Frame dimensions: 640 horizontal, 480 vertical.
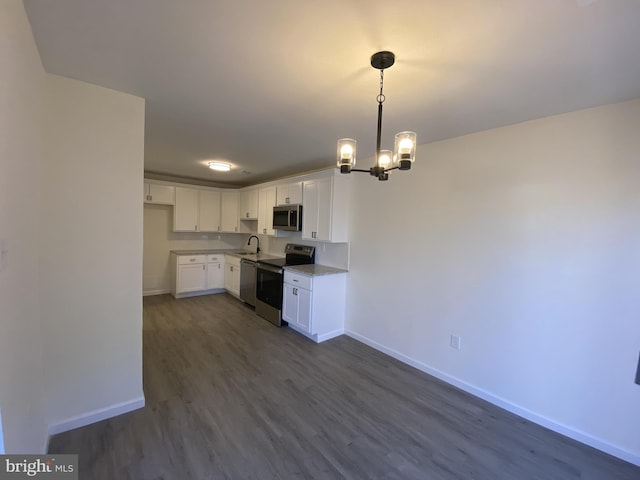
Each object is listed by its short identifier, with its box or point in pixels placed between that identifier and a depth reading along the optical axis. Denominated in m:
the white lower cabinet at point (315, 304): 3.57
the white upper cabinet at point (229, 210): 5.91
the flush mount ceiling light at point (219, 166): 4.18
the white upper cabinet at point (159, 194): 5.00
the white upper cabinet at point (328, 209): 3.72
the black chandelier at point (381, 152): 1.52
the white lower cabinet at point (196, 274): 5.23
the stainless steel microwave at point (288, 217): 4.22
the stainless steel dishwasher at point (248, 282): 4.70
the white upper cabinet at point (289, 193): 4.25
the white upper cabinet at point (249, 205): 5.37
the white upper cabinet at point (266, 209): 4.87
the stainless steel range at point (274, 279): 4.10
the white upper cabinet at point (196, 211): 5.38
